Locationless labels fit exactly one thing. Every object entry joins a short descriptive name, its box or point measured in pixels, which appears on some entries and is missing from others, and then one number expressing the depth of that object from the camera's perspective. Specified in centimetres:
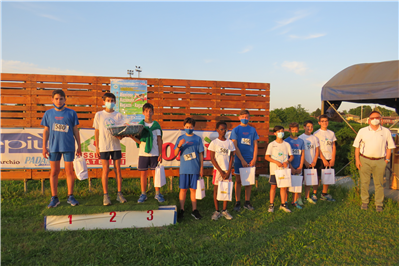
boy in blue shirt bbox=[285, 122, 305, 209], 543
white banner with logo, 605
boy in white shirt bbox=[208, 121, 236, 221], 475
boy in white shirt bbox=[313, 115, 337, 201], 598
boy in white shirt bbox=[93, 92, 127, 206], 451
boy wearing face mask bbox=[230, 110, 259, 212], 529
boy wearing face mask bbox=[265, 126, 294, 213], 519
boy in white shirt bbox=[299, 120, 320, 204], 580
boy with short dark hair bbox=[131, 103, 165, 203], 477
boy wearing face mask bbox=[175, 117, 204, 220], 469
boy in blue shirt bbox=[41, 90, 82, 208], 442
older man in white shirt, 524
